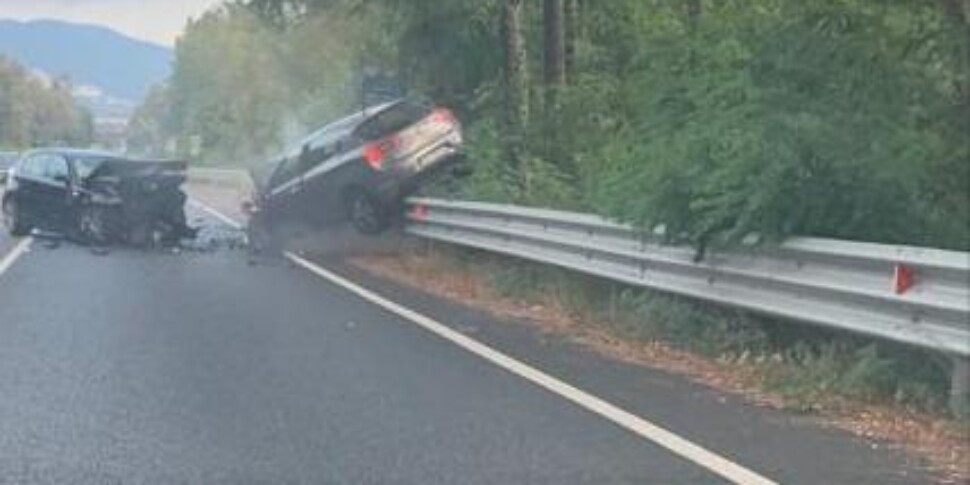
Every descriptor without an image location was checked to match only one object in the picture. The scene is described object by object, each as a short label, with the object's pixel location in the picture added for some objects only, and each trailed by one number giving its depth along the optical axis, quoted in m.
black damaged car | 22.39
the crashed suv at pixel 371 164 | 20.92
